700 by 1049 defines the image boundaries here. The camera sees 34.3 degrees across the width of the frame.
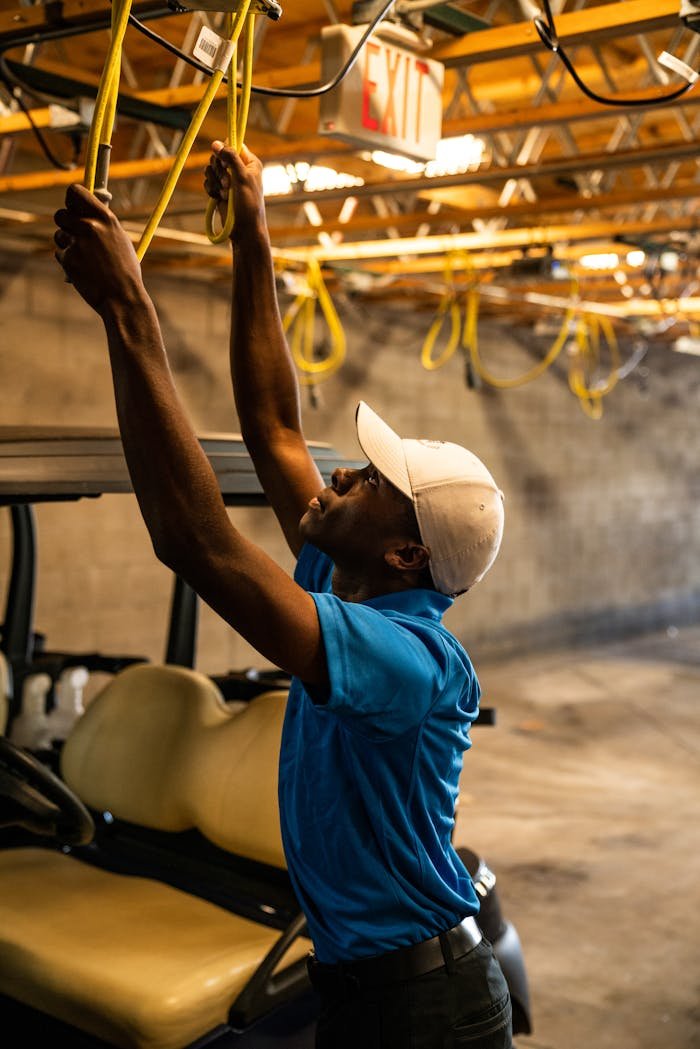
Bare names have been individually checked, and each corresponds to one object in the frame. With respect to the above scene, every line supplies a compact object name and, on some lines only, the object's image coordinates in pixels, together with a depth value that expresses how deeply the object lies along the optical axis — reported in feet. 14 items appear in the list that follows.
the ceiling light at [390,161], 12.73
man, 5.05
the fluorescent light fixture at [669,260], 21.83
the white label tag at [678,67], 8.68
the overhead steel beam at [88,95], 13.12
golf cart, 8.45
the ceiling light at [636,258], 23.17
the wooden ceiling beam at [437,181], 15.25
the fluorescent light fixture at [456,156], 17.71
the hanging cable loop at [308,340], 27.09
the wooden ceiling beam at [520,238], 20.90
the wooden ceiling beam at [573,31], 10.71
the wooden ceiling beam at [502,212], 18.03
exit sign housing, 9.80
